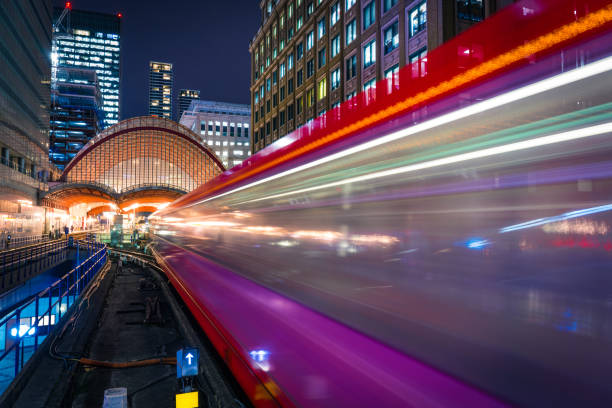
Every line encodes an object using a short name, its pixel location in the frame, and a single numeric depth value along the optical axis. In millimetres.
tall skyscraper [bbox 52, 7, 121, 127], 185000
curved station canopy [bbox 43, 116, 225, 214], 84875
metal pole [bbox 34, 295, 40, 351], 6402
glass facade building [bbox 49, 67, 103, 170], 113875
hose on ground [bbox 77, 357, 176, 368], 7397
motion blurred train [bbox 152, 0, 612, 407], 1573
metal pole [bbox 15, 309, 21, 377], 5523
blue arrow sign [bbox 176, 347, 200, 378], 5114
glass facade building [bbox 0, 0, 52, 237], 36531
